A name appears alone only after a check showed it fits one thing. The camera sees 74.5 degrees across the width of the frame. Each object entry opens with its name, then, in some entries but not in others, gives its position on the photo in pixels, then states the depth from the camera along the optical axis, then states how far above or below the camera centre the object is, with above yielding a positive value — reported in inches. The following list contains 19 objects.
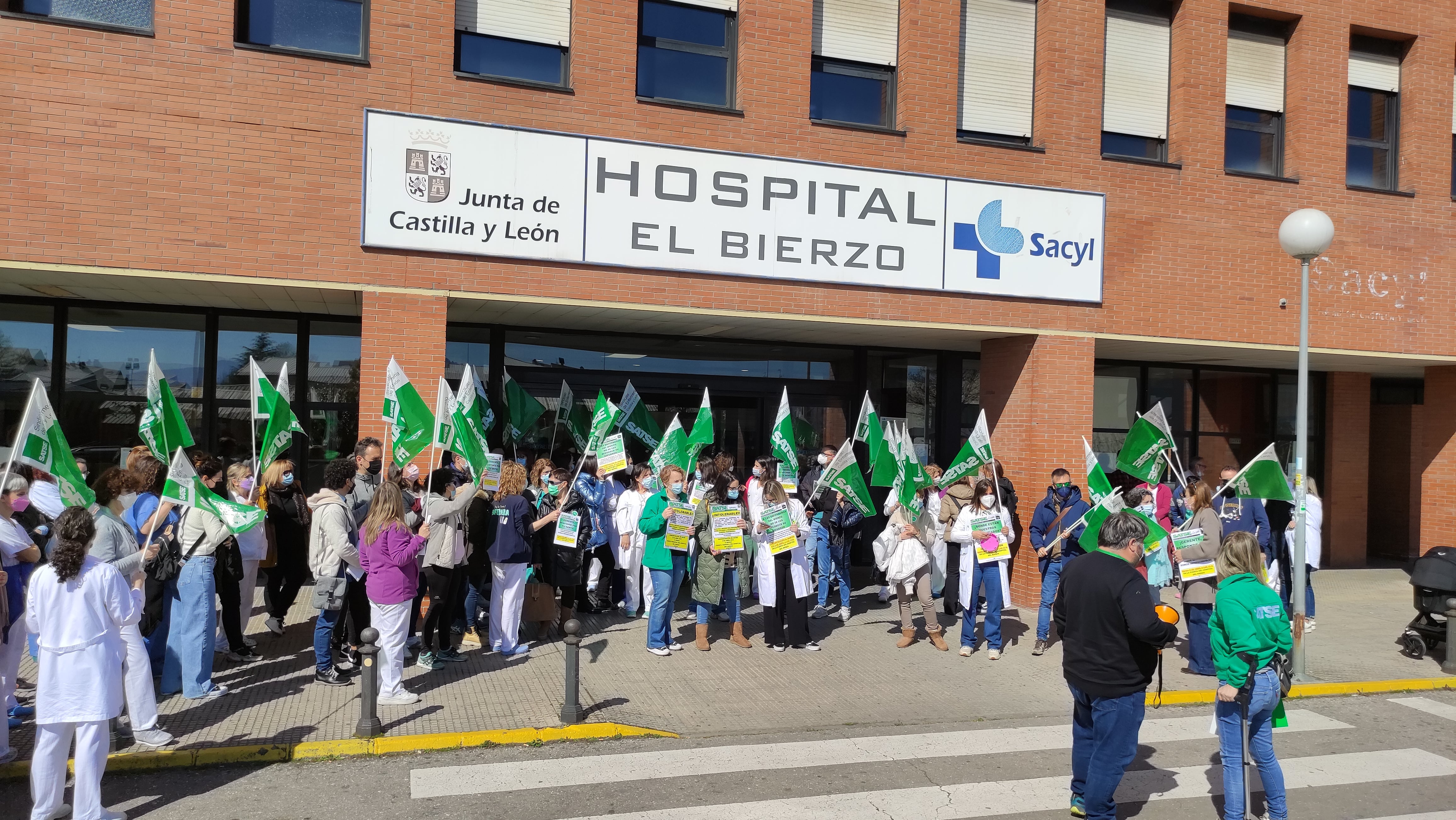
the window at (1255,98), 583.8 +201.6
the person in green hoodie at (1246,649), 227.1 -53.1
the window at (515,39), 458.9 +177.7
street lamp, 403.2 +63.0
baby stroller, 416.2 -73.2
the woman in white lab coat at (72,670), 215.3 -62.8
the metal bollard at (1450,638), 402.3 -87.4
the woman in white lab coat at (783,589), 404.2 -74.7
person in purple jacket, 308.7 -55.3
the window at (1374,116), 615.5 +204.2
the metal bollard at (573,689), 299.7 -89.1
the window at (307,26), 432.8 +170.9
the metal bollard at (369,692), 279.4 -85.3
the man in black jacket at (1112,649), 224.5 -53.9
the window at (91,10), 404.5 +162.2
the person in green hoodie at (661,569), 394.3 -66.0
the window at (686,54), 492.1 +185.2
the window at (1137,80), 559.8 +201.9
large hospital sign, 434.3 +99.1
